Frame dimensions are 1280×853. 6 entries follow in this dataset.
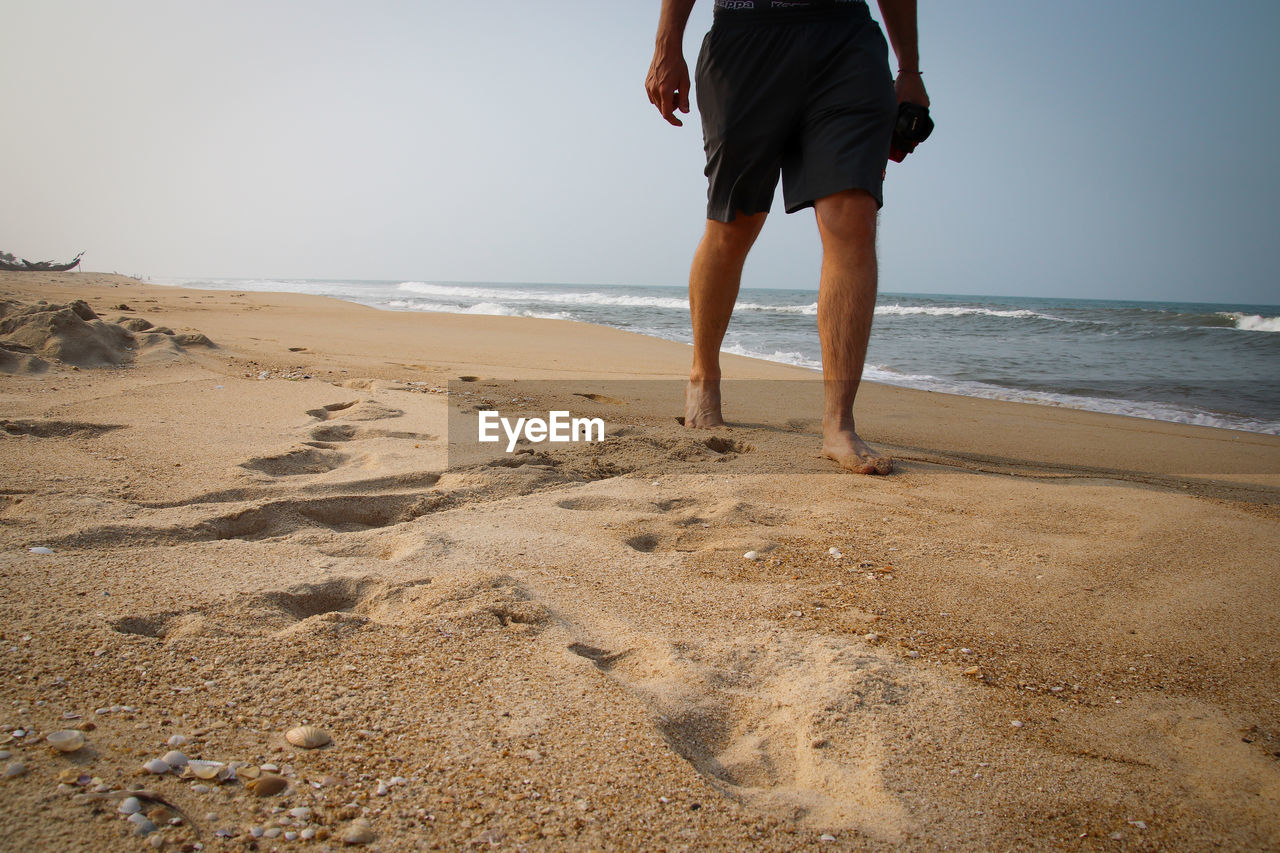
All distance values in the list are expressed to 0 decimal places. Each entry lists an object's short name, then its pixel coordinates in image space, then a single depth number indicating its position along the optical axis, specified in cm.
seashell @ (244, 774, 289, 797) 73
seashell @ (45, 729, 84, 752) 75
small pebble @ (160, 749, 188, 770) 76
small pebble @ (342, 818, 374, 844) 69
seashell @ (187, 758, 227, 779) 75
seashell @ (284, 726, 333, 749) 81
